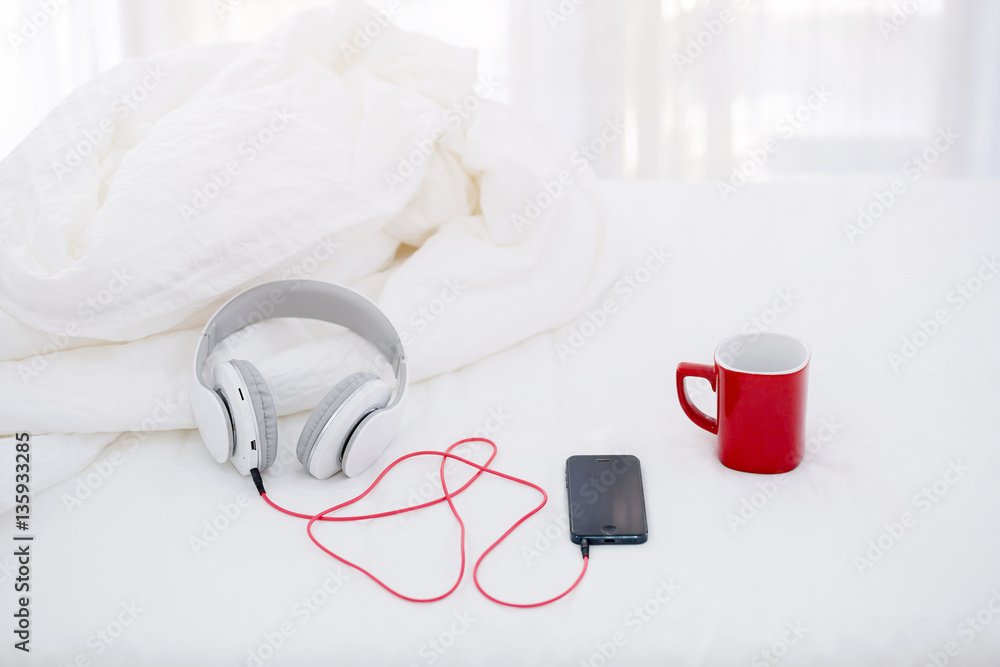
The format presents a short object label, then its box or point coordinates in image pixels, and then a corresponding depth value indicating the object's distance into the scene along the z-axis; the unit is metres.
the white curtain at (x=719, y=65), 2.27
